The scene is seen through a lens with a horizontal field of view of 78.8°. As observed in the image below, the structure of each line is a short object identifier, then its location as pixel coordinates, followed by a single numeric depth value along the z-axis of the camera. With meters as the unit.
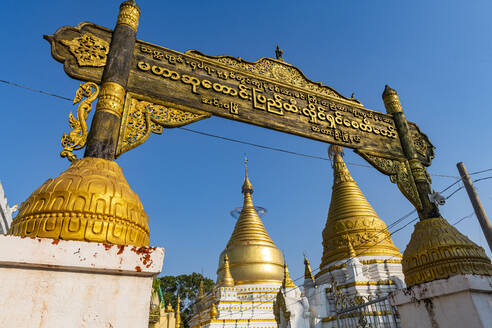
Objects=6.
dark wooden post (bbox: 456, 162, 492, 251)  6.94
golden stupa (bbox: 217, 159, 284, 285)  19.47
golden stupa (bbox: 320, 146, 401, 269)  15.66
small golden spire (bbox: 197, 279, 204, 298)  20.81
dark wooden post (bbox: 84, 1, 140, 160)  2.58
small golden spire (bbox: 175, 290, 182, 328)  17.03
